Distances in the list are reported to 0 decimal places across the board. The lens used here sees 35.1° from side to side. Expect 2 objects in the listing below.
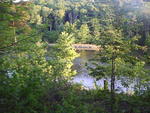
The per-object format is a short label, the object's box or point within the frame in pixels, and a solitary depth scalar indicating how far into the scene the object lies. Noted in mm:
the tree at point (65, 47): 15617
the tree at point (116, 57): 6660
